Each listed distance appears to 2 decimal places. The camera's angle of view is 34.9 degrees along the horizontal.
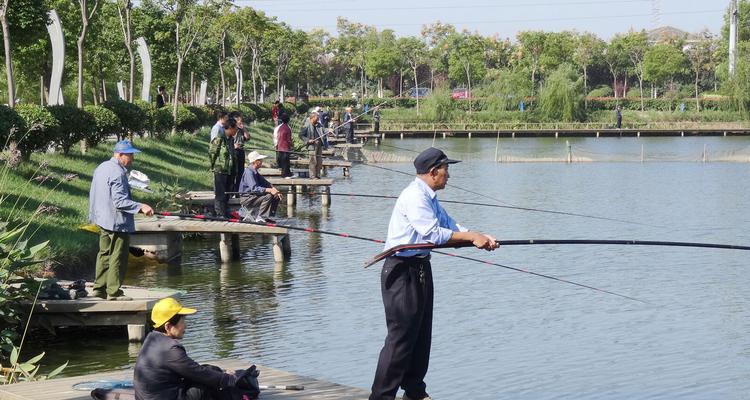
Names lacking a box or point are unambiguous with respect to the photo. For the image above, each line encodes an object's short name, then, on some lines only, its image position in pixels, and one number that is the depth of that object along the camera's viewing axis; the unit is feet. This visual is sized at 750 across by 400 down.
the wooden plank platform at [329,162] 102.32
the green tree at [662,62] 339.36
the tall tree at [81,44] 82.64
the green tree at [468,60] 345.72
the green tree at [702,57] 360.89
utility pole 274.57
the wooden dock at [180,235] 51.55
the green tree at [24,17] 73.87
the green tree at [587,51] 359.25
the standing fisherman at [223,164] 52.75
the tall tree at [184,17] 132.67
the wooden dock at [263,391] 25.00
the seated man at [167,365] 22.54
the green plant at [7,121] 56.59
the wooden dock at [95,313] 34.58
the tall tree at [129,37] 104.99
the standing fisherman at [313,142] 84.64
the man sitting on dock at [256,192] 53.57
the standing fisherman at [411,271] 23.80
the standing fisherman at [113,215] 34.40
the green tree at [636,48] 359.66
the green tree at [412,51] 367.45
